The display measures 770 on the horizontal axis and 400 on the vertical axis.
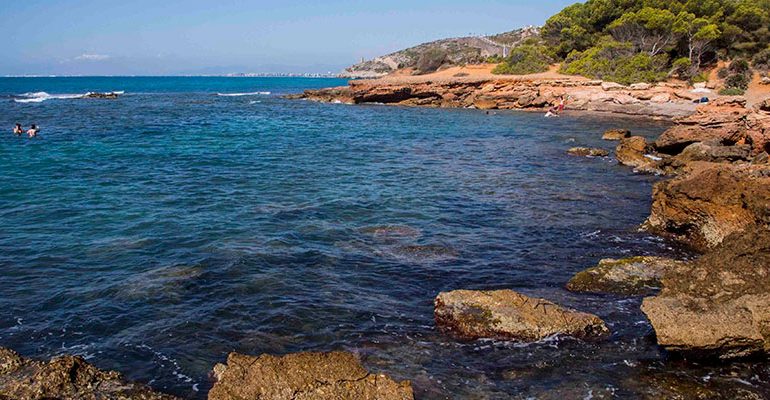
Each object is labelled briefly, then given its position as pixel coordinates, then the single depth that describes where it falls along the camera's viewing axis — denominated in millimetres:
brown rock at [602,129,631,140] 36000
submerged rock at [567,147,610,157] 29719
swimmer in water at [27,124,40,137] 33709
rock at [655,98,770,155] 26312
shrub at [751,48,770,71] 58144
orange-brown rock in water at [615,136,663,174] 25328
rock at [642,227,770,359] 8305
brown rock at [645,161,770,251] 13656
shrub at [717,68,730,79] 59097
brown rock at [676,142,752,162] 24656
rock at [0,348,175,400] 6730
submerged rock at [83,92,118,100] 76562
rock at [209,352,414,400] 6648
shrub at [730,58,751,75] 57869
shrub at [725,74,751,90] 53125
